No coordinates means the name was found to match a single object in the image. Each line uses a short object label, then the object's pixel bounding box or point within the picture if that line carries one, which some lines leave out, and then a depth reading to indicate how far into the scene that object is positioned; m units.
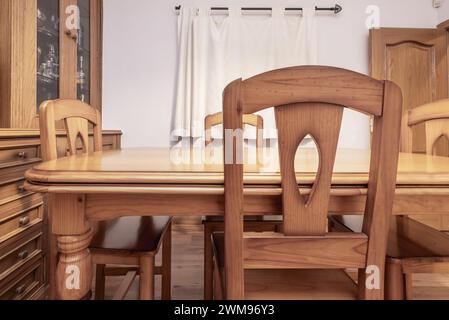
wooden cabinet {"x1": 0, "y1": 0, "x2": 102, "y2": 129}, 1.74
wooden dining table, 0.81
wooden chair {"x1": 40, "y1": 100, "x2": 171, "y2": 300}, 1.16
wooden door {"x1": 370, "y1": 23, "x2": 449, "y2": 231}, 3.13
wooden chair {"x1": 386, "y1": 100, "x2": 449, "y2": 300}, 1.04
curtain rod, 3.21
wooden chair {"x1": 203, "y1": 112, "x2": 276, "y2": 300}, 1.55
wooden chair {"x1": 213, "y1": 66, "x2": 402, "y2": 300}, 0.70
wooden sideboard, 1.46
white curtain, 3.16
